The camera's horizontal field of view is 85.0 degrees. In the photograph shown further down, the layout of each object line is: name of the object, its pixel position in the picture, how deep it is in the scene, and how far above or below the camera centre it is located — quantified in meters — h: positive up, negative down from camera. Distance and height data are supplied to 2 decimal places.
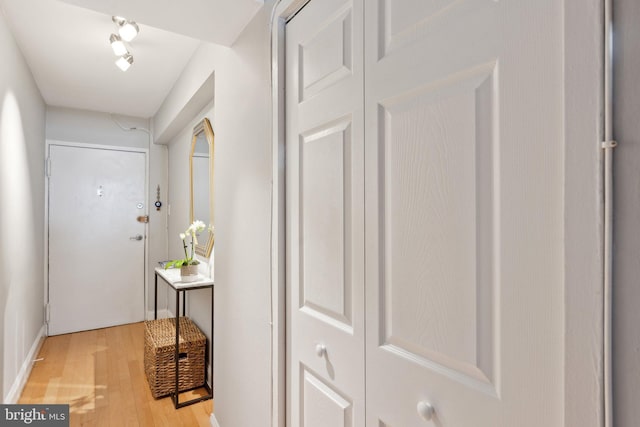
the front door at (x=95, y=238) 3.78 -0.29
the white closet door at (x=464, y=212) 0.56 +0.00
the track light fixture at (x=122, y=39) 2.10 +1.10
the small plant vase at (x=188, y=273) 2.56 -0.45
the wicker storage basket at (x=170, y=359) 2.44 -1.05
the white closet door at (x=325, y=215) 0.97 -0.01
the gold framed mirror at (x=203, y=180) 2.73 +0.28
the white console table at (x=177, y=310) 2.36 -0.66
